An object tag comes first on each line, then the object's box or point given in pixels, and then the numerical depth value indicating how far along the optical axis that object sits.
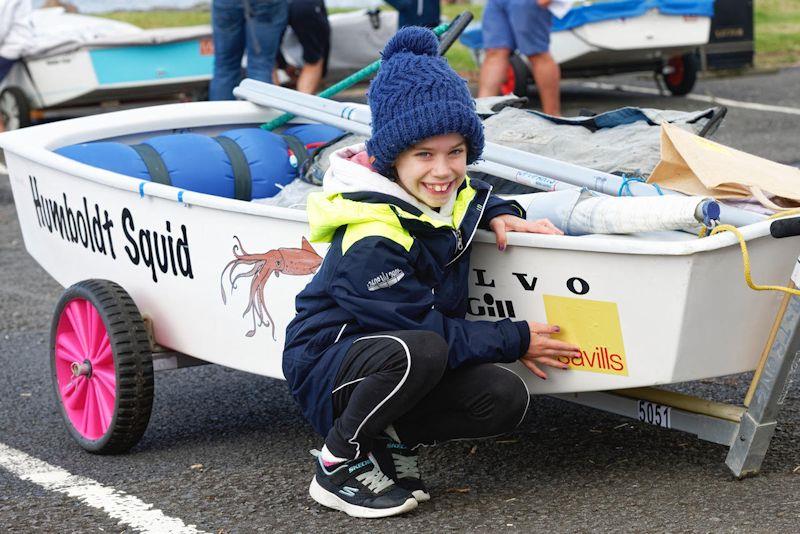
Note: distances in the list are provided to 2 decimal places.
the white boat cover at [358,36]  18.30
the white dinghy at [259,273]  4.75
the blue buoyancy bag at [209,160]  7.39
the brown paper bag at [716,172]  5.31
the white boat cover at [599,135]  6.40
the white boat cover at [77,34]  15.84
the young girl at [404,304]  4.95
